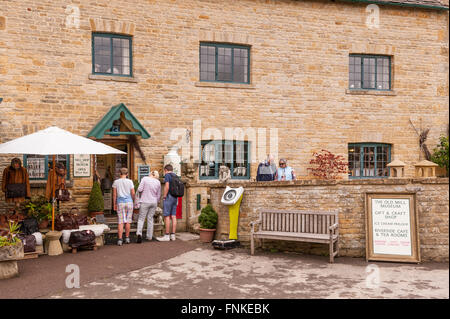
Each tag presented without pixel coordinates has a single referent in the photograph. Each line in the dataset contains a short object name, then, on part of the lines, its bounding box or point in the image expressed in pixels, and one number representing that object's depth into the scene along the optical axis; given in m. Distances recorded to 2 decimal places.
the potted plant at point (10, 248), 6.56
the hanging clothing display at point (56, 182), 9.05
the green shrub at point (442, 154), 14.19
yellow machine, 9.14
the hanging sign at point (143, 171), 12.01
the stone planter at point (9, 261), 6.57
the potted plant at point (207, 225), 9.77
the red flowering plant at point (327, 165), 13.37
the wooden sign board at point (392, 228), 7.75
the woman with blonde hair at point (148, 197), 9.70
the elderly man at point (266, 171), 11.49
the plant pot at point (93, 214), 11.24
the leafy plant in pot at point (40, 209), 9.26
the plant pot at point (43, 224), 9.16
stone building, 11.34
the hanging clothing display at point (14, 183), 9.85
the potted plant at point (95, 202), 11.20
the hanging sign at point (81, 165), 11.48
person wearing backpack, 9.94
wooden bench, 7.89
